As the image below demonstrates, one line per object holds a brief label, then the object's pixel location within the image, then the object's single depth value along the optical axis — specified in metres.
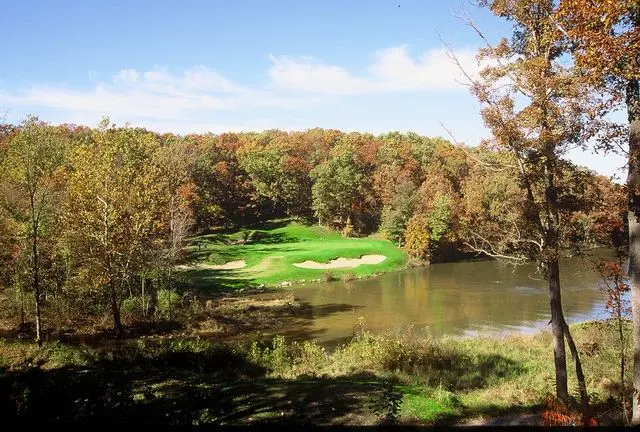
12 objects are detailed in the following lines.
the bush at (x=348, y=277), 49.31
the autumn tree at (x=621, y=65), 9.02
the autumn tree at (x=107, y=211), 24.28
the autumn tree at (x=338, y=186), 77.12
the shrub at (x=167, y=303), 30.62
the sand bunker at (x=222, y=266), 53.06
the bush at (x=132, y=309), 29.39
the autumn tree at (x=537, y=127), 12.80
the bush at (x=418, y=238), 61.44
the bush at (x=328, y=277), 49.03
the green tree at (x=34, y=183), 21.52
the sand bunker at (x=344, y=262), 53.16
